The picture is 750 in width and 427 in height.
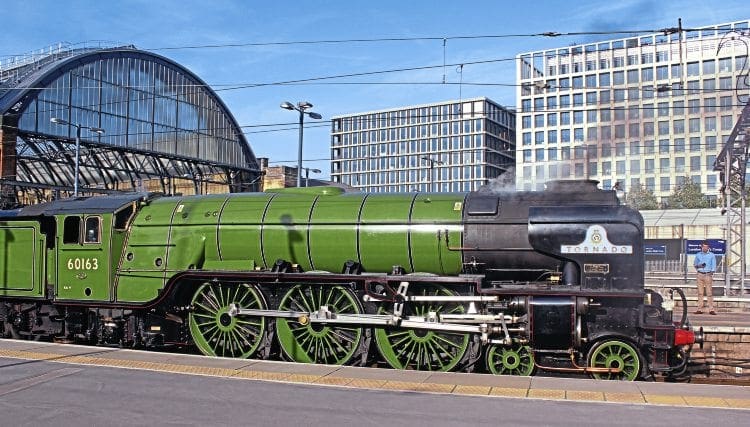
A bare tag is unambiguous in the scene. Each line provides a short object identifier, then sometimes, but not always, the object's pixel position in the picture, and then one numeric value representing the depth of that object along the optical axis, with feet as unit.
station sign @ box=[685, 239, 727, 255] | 80.84
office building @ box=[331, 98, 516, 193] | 330.75
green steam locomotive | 32.73
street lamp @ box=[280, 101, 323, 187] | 81.05
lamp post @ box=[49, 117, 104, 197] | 93.70
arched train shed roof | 118.42
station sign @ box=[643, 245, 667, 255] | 96.17
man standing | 56.39
